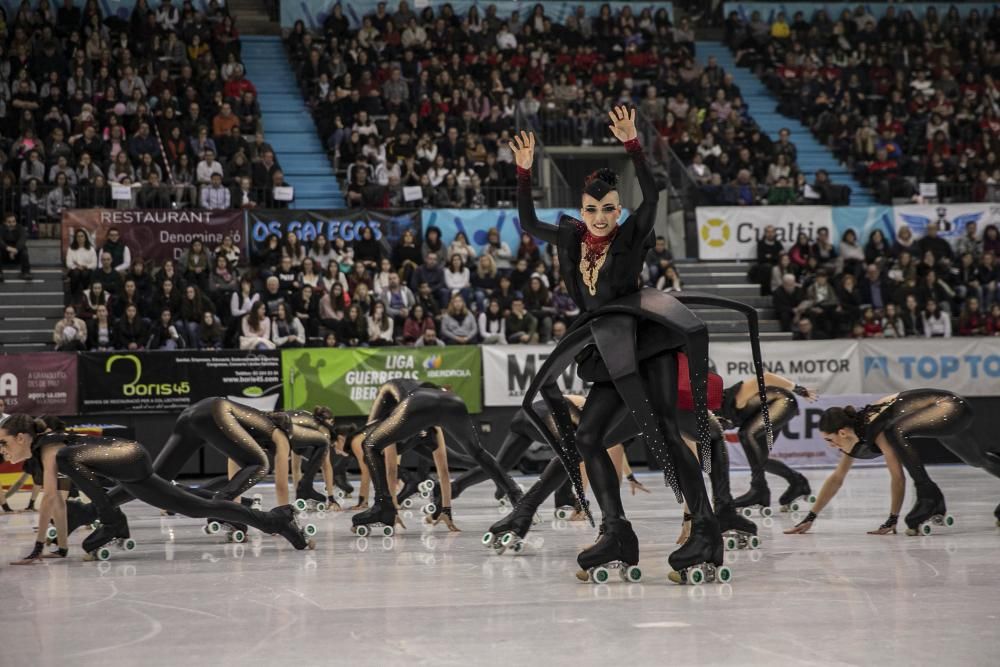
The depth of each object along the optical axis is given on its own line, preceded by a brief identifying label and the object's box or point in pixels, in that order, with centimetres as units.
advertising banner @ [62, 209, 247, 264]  1895
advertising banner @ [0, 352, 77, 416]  1662
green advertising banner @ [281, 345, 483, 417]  1755
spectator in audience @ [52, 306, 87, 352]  1725
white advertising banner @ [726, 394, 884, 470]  1812
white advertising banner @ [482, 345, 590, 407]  1816
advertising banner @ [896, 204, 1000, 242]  2203
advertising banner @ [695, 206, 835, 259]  2181
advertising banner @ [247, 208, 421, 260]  1959
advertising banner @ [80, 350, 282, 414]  1703
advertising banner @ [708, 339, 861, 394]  1894
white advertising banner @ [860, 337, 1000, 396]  1916
